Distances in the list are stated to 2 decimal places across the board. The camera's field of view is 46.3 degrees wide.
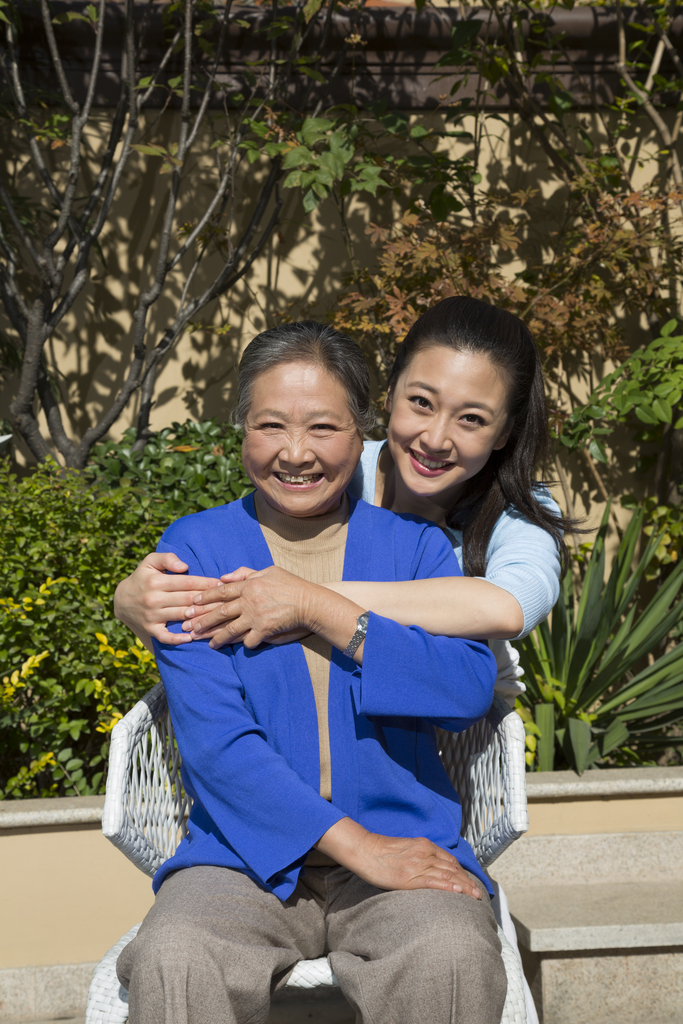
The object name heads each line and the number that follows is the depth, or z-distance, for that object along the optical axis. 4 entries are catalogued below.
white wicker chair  1.53
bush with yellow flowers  2.63
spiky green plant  3.25
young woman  1.67
